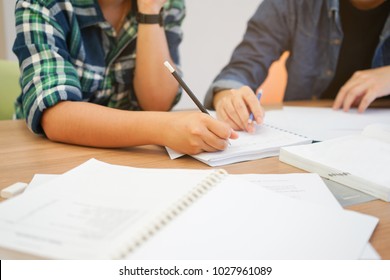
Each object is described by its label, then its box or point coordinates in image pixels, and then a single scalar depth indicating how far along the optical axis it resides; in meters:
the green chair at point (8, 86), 1.03
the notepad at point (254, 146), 0.59
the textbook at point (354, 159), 0.50
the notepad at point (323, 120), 0.76
